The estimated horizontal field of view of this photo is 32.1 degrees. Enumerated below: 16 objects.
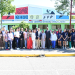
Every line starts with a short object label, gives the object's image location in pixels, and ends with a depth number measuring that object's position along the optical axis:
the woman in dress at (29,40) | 10.45
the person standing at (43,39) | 10.42
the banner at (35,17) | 38.45
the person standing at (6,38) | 9.99
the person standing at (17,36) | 10.16
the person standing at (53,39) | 10.44
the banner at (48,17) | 38.59
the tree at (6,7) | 15.23
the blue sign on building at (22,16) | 38.75
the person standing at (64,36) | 10.55
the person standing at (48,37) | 10.40
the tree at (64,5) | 18.02
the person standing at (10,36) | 9.92
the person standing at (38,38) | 10.36
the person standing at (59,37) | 10.66
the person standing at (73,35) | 10.66
